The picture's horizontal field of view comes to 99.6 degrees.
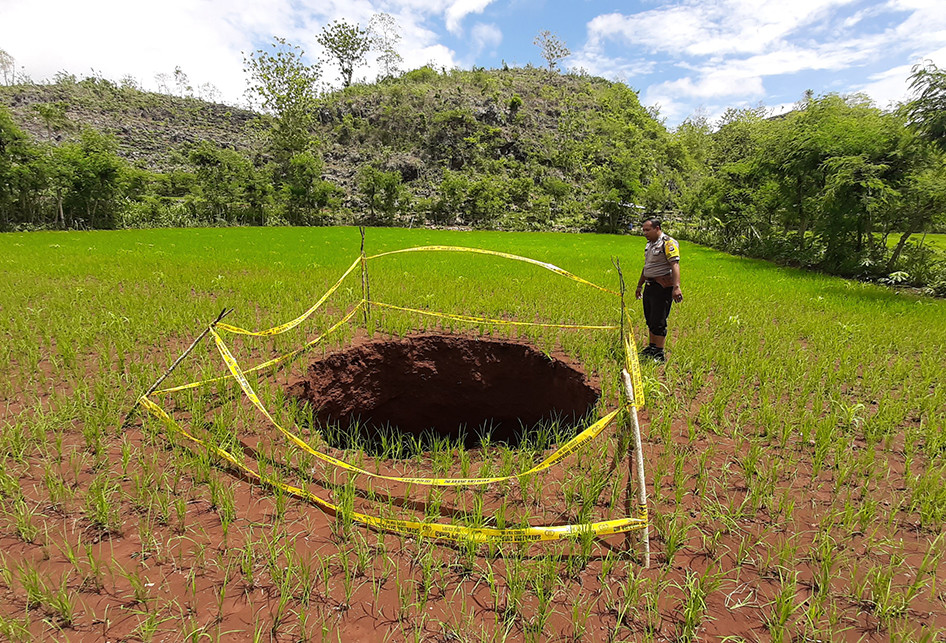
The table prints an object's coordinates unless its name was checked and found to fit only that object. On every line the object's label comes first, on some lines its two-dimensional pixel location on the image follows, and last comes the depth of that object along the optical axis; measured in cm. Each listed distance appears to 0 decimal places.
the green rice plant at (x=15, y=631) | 155
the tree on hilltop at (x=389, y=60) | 6344
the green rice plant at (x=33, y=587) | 167
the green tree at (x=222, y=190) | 3122
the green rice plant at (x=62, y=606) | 163
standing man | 438
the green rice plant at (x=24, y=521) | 202
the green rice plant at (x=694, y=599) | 168
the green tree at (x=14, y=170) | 2325
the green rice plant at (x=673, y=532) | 205
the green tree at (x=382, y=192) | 3369
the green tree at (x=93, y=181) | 2520
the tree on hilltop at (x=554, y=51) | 6481
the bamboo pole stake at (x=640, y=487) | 202
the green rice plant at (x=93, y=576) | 179
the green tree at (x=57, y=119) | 4169
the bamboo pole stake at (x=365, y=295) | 565
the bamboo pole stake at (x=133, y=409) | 304
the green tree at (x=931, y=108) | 841
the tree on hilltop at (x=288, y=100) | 3912
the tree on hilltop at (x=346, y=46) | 5722
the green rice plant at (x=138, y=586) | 172
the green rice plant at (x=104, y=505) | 212
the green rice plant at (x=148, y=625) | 158
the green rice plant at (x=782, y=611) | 166
